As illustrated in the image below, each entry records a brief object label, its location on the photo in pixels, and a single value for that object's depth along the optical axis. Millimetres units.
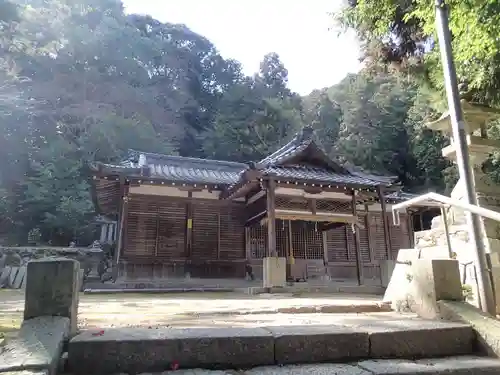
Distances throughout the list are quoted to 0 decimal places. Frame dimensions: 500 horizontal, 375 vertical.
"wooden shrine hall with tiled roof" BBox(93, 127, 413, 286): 12117
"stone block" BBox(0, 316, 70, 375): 1815
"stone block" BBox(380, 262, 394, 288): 12398
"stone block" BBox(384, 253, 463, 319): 3453
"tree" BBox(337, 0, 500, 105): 4871
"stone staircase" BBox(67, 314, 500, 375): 2150
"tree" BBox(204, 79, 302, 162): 31953
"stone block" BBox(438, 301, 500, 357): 2658
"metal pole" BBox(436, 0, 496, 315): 3293
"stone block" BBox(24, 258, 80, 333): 2537
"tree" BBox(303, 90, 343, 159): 35500
